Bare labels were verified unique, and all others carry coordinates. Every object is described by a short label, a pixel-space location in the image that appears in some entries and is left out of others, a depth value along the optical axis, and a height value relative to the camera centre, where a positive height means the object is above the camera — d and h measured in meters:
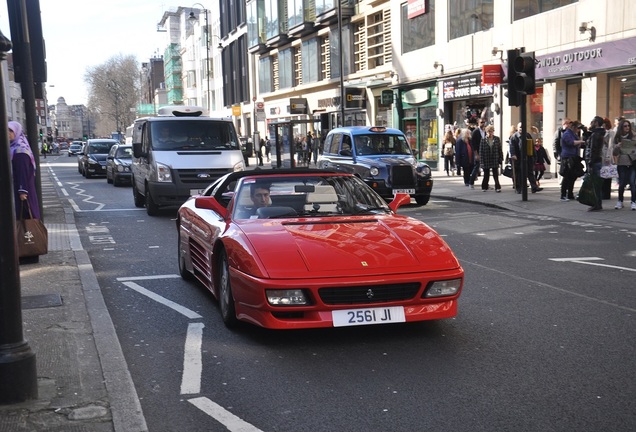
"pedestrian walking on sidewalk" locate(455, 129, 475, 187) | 22.34 -0.96
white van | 15.73 -0.53
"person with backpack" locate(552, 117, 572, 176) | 19.41 -0.60
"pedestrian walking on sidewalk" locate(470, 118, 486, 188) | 21.67 -0.66
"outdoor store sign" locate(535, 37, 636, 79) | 19.48 +1.62
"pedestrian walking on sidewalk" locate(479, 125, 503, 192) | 20.28 -0.86
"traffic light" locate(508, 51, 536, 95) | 16.23 +0.95
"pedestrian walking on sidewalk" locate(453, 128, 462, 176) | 23.70 -0.43
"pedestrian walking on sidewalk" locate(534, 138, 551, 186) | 20.75 -1.03
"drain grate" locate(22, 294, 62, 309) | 6.95 -1.54
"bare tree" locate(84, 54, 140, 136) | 128.00 +7.81
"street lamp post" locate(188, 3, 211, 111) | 97.53 +14.50
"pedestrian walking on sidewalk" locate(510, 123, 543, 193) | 18.81 -0.98
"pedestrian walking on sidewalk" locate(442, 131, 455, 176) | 27.18 -0.98
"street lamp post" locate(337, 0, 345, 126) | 31.16 +3.11
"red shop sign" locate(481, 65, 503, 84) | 24.56 +1.52
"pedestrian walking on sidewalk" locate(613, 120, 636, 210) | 14.47 -0.73
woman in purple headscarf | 9.06 -0.40
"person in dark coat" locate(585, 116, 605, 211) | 15.20 -0.59
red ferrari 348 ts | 5.56 -1.01
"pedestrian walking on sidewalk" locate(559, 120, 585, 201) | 16.61 -0.88
